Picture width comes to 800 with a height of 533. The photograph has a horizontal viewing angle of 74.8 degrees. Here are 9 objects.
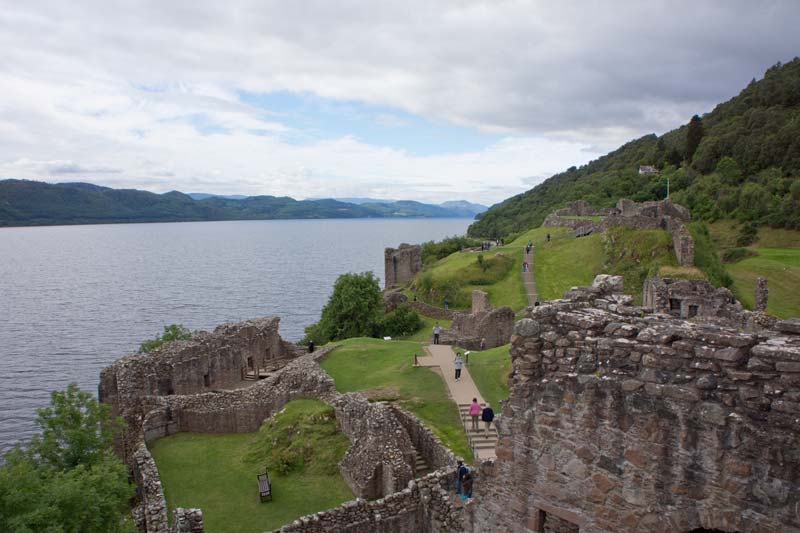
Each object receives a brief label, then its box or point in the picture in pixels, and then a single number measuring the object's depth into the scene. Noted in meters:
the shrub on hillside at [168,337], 37.78
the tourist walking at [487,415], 18.84
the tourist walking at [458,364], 24.72
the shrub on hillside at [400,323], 49.09
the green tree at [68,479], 12.17
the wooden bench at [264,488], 17.67
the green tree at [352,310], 48.66
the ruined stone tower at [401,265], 77.65
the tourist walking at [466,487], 15.84
